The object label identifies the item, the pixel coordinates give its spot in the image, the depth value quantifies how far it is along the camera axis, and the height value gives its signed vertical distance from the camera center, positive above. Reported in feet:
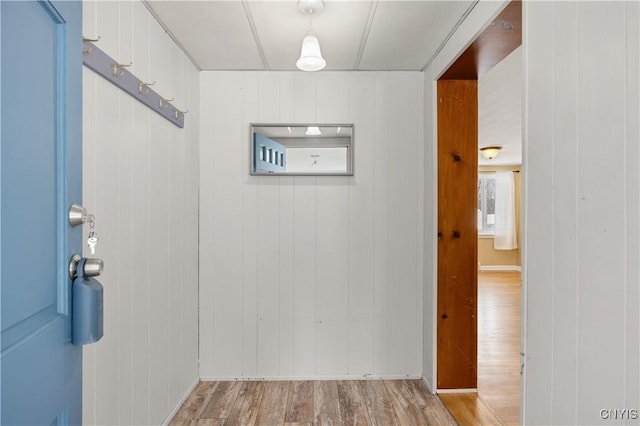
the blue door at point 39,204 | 1.98 +0.05
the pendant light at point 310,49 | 5.84 +2.78
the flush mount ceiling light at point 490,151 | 17.51 +3.06
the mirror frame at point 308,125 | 8.55 +1.52
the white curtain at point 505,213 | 24.17 -0.11
